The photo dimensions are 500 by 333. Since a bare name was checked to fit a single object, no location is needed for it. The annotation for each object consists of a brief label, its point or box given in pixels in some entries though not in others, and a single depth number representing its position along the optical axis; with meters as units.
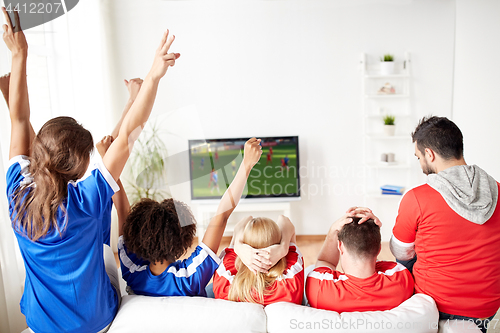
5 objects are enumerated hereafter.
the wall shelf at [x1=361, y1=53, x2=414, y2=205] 2.93
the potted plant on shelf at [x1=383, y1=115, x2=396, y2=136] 2.90
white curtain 2.03
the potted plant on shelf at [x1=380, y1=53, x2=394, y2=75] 2.85
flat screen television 3.01
